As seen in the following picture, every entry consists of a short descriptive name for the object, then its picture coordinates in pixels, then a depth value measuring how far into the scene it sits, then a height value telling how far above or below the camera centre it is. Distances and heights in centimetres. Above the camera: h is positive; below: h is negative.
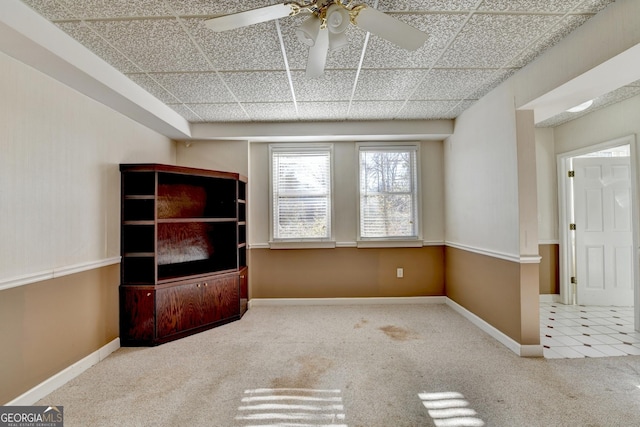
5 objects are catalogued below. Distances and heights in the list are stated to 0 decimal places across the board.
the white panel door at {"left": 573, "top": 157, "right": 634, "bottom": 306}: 402 -22
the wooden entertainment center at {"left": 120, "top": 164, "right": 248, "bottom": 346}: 302 -40
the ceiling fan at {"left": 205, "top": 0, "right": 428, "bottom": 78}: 154 +102
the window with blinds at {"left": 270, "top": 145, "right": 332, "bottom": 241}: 434 +29
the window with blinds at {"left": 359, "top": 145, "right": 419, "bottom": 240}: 438 +34
